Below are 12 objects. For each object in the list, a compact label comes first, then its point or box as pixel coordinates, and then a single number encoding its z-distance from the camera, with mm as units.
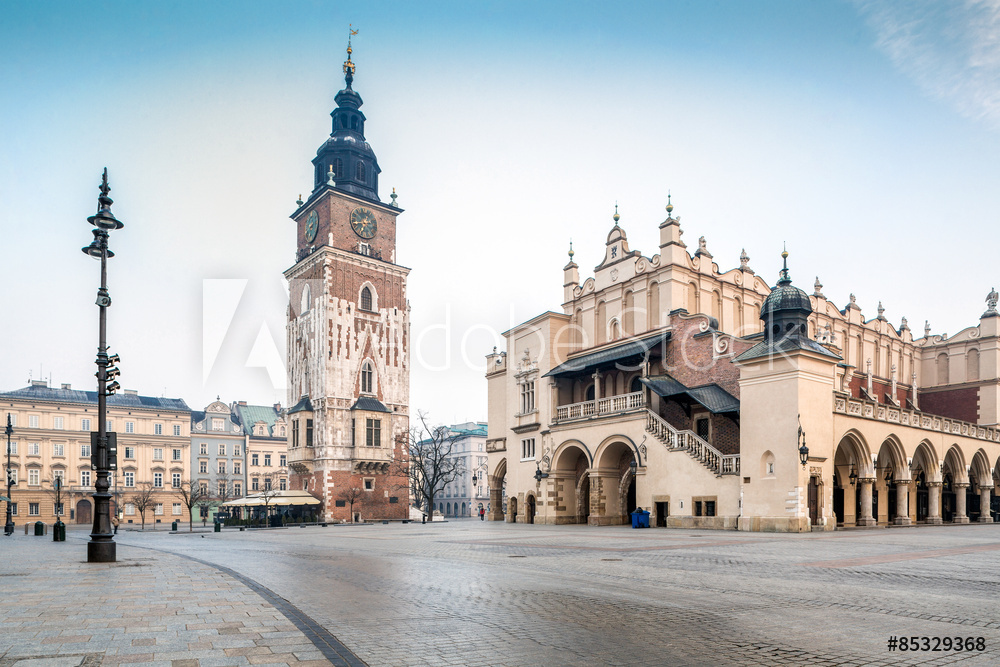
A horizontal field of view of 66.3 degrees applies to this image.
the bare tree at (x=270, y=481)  95125
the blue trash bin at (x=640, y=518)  34094
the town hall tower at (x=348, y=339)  63938
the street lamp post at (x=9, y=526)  47647
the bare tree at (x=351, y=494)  62844
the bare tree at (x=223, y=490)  87738
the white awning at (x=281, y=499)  56188
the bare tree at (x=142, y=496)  76031
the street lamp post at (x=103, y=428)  18141
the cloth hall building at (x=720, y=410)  30891
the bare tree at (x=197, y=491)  78250
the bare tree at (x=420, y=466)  60425
